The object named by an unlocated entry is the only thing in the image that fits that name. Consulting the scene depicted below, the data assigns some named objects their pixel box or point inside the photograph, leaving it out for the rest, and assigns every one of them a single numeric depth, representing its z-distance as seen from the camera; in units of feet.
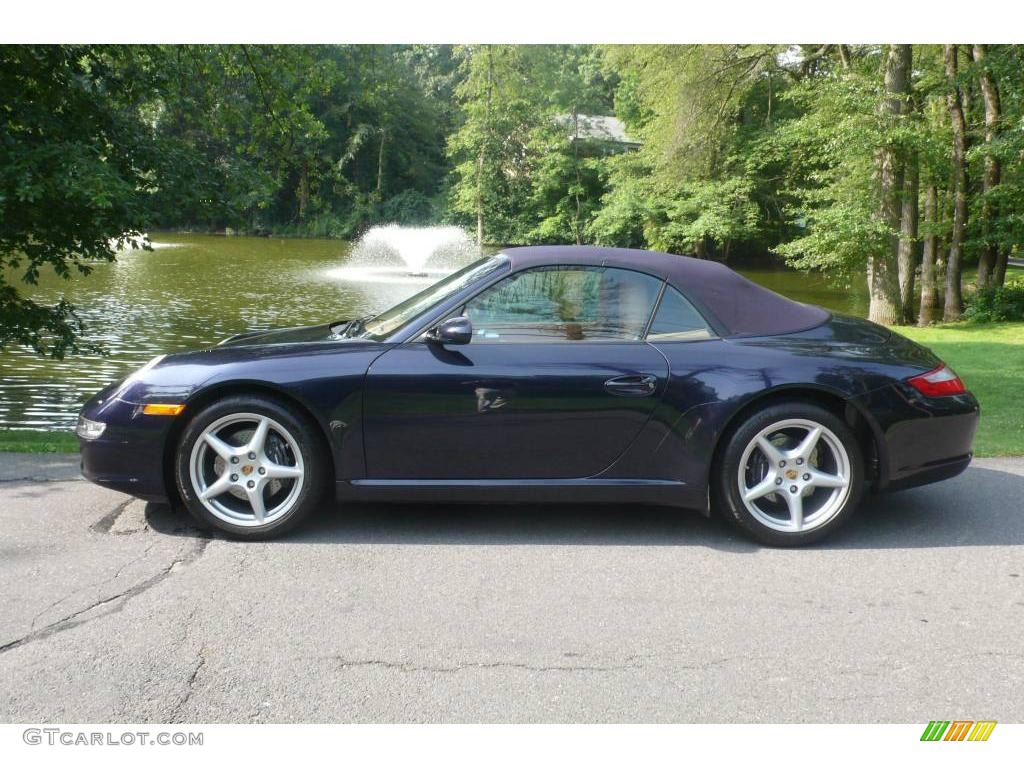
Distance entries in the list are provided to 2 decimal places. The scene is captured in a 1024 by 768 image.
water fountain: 100.27
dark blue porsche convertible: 14.74
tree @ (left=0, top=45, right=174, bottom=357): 26.02
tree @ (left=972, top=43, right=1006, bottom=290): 63.77
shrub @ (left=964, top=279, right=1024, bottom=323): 68.03
